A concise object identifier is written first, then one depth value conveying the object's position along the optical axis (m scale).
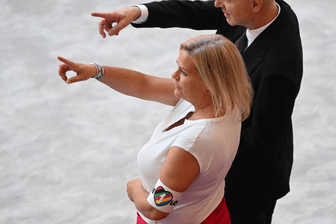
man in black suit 6.80
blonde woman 6.39
